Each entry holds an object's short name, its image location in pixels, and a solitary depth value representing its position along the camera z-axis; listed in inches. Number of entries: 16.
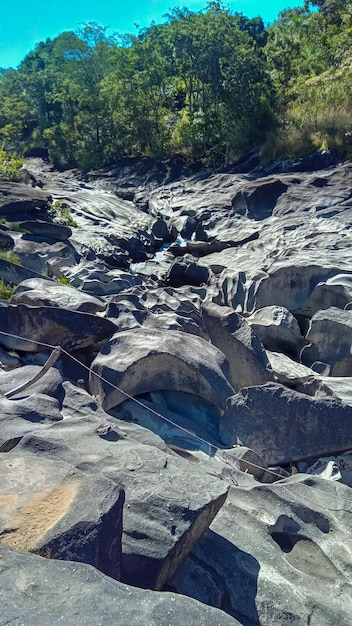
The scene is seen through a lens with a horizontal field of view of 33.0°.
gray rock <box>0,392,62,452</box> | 196.1
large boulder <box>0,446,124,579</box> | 132.2
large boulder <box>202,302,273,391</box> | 306.8
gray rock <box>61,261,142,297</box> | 441.7
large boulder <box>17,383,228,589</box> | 146.3
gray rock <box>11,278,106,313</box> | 335.6
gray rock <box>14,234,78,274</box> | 504.7
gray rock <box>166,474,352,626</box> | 154.3
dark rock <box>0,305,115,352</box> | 301.4
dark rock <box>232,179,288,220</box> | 675.4
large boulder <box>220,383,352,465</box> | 252.7
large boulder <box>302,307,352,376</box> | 335.0
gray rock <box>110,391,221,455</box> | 246.8
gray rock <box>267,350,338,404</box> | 283.9
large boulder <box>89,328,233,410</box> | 265.7
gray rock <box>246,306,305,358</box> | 370.3
